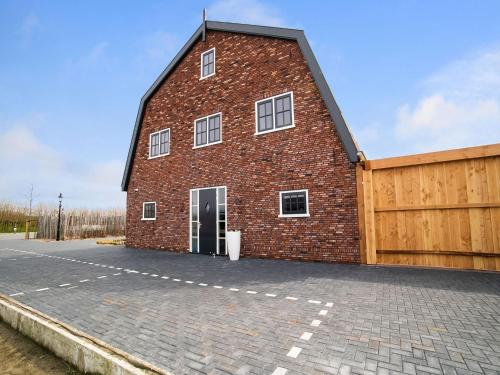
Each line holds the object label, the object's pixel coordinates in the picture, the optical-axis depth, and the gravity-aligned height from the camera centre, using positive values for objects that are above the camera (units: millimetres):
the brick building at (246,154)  8992 +2467
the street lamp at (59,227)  21869 -592
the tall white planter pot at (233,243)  9992 -947
